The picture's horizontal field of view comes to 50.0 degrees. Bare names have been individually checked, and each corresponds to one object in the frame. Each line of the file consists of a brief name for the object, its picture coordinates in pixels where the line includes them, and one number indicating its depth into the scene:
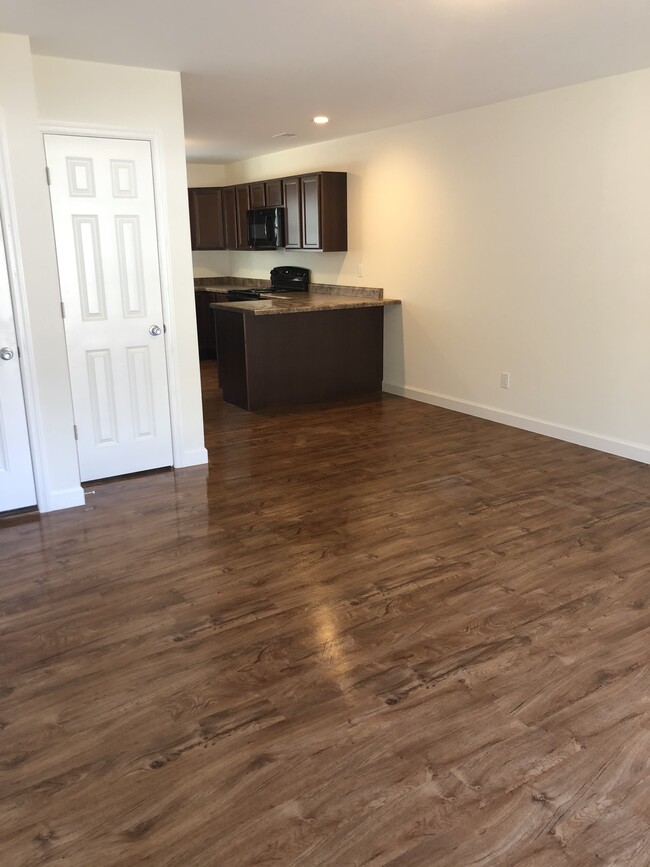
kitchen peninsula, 6.19
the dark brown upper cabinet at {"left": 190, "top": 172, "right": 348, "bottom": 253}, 7.00
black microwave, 7.71
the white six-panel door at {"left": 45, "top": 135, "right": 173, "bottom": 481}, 4.07
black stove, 8.02
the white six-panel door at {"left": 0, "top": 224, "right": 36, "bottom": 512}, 3.77
